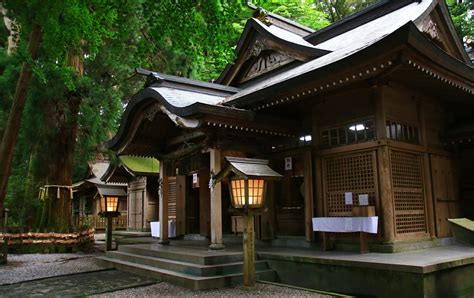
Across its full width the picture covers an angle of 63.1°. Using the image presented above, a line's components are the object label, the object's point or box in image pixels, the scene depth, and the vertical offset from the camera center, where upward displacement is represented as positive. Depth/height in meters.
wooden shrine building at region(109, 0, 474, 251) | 7.82 +1.88
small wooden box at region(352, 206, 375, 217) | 7.62 -0.18
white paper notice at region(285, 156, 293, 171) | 9.78 +1.01
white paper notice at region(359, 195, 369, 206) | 8.13 +0.04
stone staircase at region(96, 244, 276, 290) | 7.29 -1.28
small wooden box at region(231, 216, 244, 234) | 12.25 -0.61
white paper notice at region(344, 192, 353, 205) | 8.50 +0.09
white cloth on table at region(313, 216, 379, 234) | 7.52 -0.45
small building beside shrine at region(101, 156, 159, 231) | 20.42 +1.25
